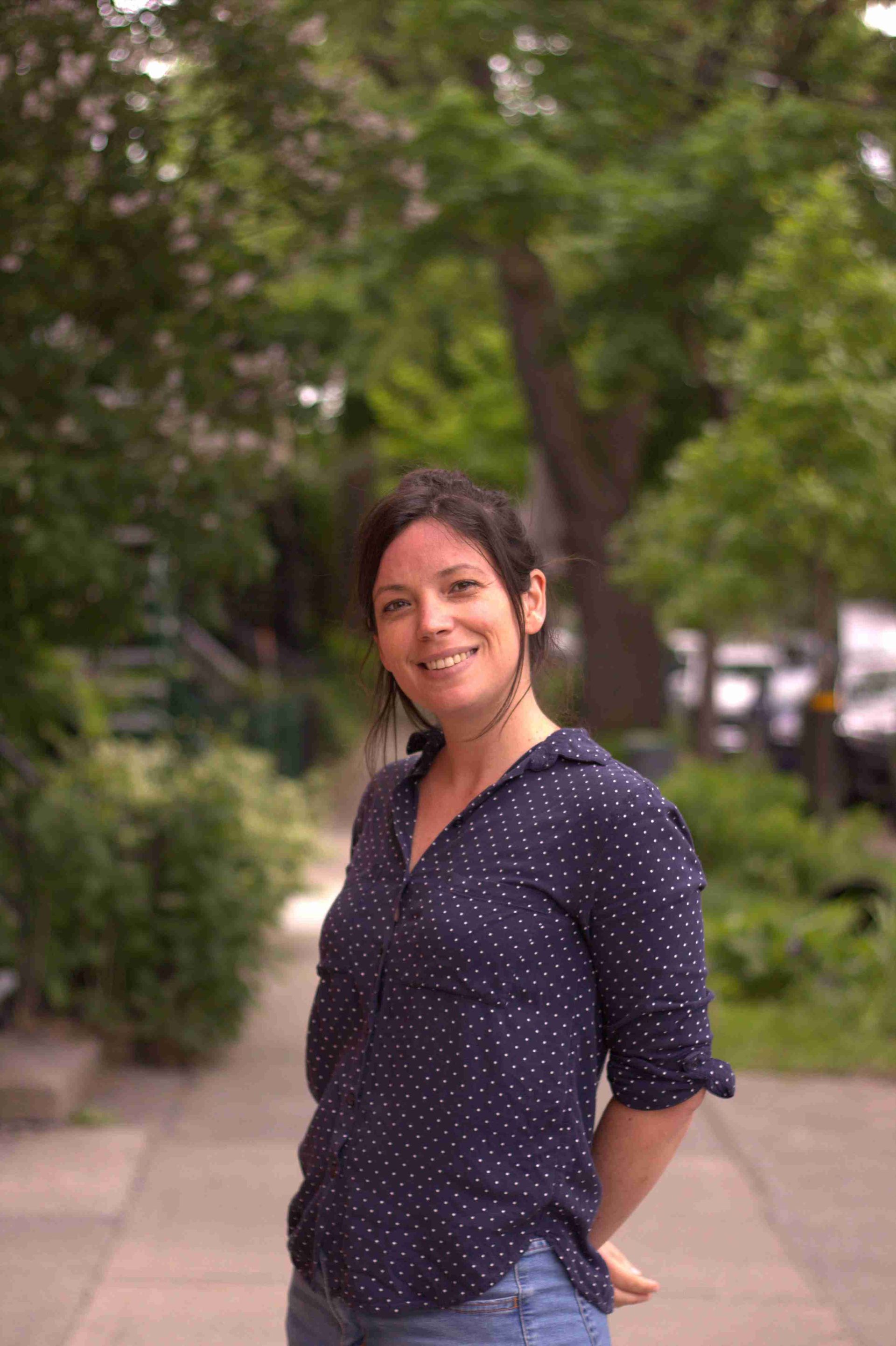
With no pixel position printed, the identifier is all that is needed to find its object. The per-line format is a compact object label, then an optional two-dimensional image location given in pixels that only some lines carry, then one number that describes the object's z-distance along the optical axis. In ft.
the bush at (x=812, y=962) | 22.65
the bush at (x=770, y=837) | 31.68
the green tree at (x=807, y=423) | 28.89
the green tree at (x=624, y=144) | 35.22
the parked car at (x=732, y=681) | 70.33
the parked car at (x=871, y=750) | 50.34
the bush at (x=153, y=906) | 19.40
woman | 6.11
